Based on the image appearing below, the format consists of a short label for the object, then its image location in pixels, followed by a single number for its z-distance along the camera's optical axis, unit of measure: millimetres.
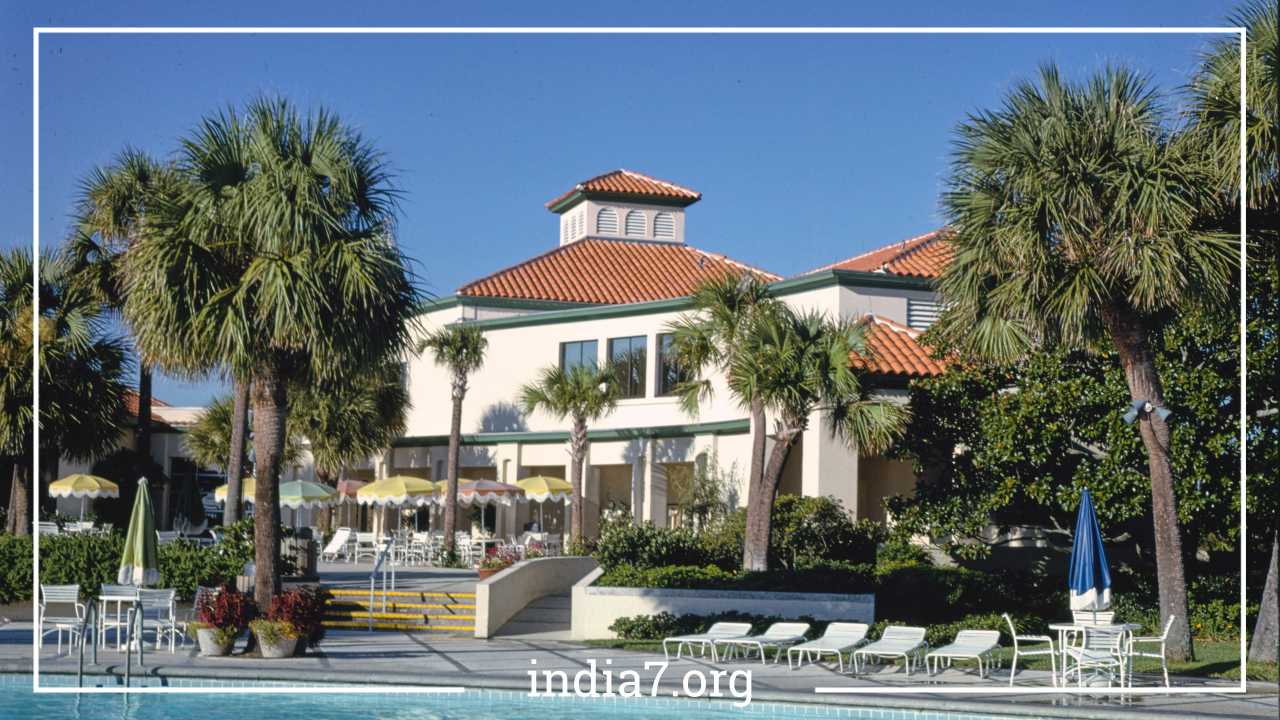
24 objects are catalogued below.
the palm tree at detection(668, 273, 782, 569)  24969
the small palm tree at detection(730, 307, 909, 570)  24578
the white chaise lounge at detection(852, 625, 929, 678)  18000
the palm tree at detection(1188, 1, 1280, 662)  17312
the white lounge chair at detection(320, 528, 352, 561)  34938
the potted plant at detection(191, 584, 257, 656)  19172
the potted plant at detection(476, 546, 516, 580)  26969
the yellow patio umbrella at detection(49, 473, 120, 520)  40906
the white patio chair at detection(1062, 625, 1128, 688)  16297
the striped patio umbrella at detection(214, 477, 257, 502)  39966
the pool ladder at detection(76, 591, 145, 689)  16875
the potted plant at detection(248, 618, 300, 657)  19094
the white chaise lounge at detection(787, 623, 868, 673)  18422
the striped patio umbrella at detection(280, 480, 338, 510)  35906
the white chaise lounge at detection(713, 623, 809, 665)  19109
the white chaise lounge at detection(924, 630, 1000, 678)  17672
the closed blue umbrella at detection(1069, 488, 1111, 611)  17453
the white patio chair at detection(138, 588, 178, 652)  19312
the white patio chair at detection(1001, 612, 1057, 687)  16344
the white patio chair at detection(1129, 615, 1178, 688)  16328
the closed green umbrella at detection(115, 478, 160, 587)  18844
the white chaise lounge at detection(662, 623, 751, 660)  19234
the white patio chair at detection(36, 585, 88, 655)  18911
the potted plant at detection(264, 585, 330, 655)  19266
